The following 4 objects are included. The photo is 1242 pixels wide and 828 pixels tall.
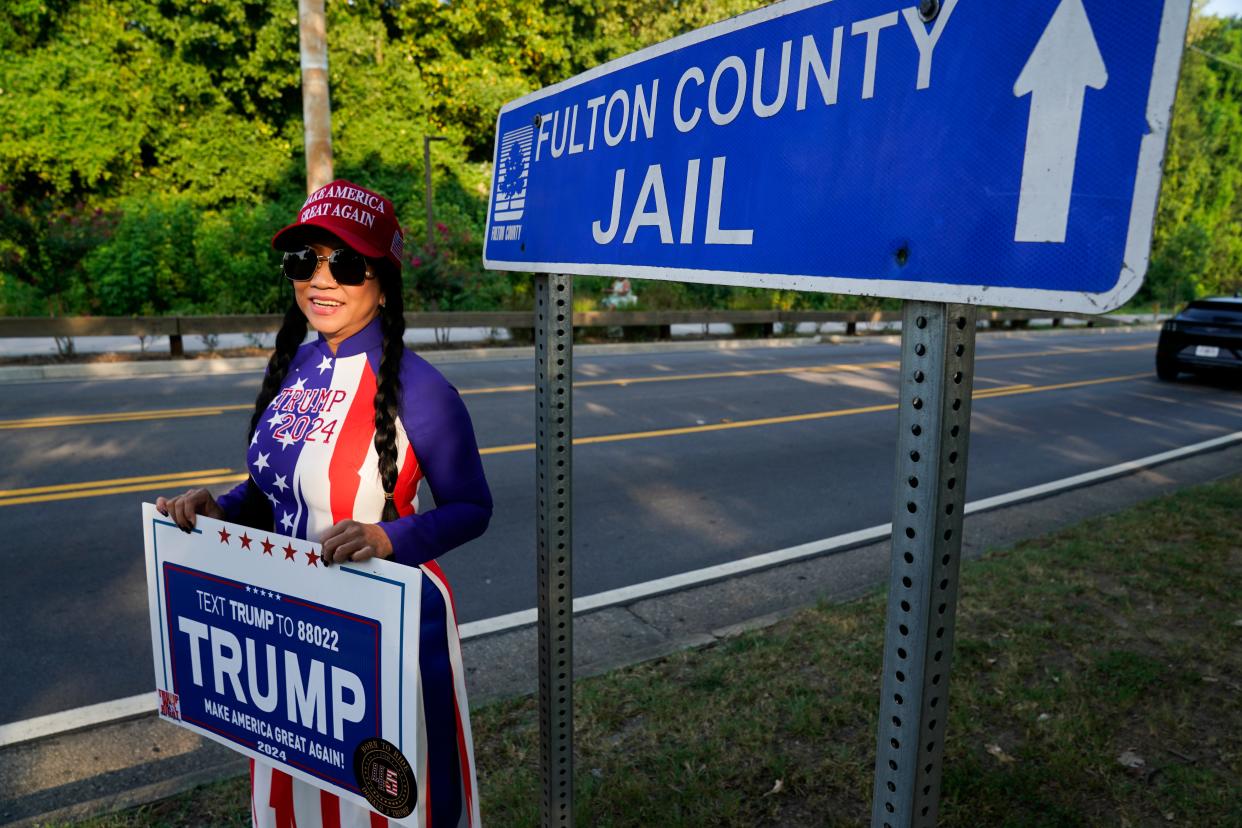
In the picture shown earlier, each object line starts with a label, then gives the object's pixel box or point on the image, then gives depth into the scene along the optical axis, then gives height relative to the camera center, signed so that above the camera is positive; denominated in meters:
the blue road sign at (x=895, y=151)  1.02 +0.19
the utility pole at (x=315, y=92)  14.76 +3.02
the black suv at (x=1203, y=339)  14.41 -0.85
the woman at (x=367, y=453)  2.07 -0.43
